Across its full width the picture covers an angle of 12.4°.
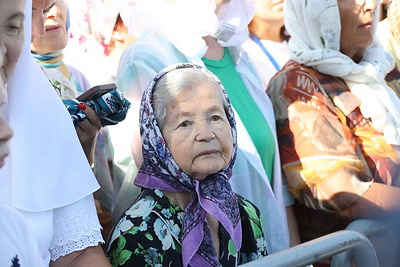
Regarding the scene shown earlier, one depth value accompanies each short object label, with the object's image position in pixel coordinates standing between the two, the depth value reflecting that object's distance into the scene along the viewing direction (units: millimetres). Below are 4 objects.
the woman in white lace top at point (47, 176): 2694
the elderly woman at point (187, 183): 2914
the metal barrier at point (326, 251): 2750
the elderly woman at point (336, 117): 3352
